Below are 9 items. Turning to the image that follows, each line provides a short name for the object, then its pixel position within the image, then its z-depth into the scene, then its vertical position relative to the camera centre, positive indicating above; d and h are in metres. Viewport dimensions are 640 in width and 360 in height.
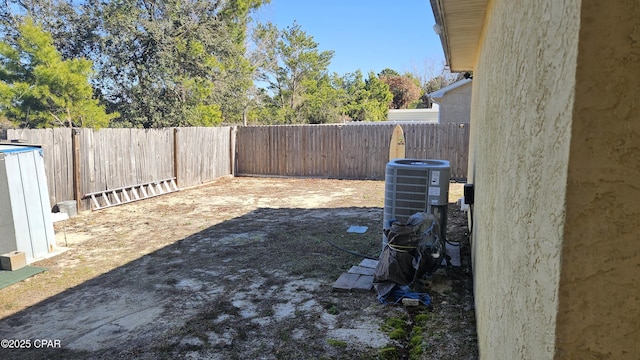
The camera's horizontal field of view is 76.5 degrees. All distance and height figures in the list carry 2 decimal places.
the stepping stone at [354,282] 4.15 -1.62
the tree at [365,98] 29.59 +2.34
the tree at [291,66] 24.02 +3.81
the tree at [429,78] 37.96 +4.85
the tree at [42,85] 11.11 +1.30
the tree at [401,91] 38.59 +3.38
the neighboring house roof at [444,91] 14.47 +1.29
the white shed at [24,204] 4.93 -0.89
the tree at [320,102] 25.11 +1.60
